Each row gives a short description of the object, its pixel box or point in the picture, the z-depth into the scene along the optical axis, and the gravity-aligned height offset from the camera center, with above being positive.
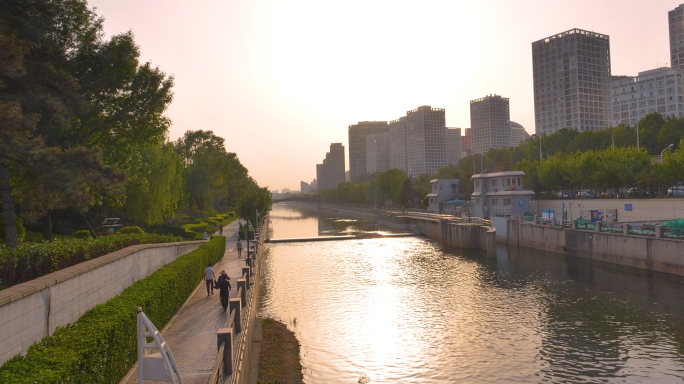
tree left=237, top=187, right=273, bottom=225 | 57.88 -0.14
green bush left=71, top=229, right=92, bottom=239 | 32.38 -1.87
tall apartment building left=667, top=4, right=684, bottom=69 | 184.62 +63.90
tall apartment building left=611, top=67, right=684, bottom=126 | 155.00 +34.79
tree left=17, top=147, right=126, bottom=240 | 17.75 +1.22
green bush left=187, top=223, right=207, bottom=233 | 50.56 -2.64
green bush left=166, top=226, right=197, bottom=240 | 45.91 -2.75
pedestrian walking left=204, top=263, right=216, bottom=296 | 23.58 -3.76
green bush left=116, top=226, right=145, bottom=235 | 33.22 -1.68
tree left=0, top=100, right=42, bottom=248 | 15.15 +2.50
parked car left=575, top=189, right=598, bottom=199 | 62.00 -0.14
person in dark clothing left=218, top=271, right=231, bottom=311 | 20.25 -3.72
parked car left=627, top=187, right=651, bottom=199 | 50.81 -0.07
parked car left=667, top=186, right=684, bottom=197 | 51.24 +0.07
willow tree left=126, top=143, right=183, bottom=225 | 40.91 +1.26
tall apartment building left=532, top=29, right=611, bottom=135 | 181.25 +46.61
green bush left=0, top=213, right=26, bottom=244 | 23.92 -1.03
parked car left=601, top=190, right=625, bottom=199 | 55.31 -0.22
